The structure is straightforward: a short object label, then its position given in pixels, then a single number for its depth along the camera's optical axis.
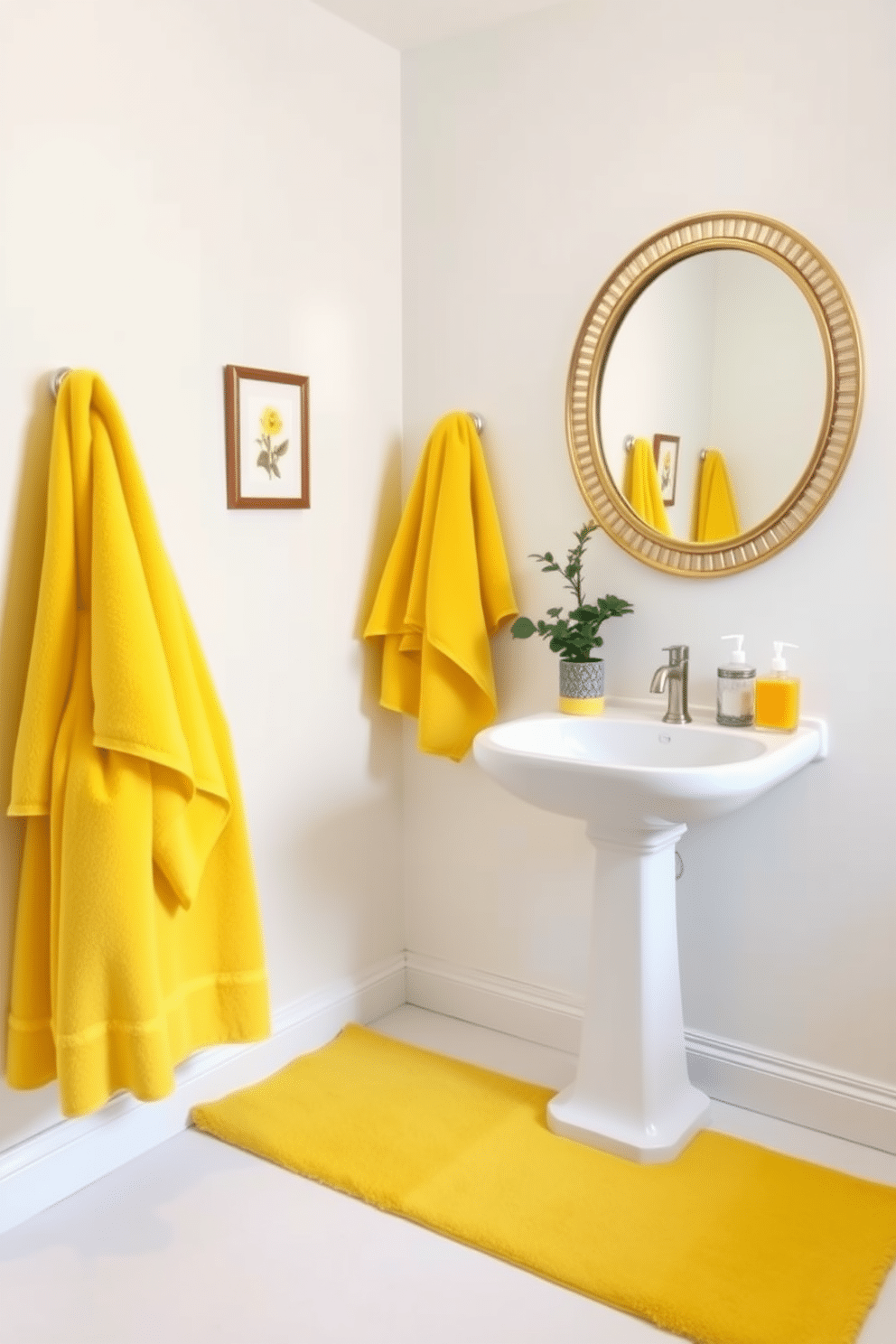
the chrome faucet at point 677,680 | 2.34
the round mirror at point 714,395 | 2.17
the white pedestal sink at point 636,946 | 2.14
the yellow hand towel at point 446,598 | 2.53
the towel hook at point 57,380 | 1.95
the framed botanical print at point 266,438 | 2.30
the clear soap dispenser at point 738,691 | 2.25
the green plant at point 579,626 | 2.42
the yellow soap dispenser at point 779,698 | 2.19
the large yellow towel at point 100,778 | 1.86
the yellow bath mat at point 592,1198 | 1.83
